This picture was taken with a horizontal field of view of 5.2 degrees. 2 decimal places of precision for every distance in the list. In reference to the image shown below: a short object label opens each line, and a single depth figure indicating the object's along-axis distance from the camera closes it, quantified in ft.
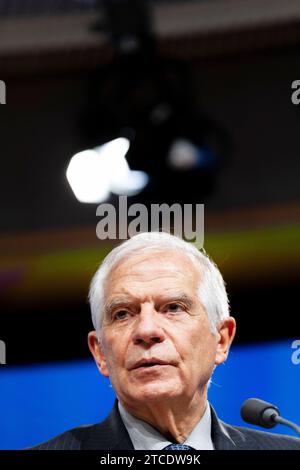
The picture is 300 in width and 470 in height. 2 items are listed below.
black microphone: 12.84
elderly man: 12.84
